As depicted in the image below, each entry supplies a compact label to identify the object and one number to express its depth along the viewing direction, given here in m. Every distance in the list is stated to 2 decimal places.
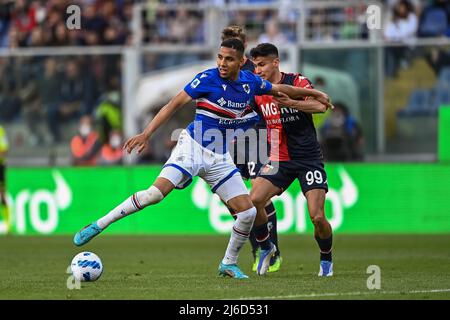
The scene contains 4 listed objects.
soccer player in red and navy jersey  11.96
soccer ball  10.59
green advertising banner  20.94
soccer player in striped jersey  10.84
